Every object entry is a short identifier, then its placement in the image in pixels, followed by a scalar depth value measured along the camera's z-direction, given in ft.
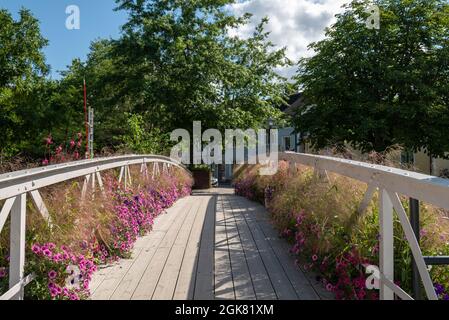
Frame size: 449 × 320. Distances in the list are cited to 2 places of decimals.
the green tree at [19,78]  84.84
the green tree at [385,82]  48.06
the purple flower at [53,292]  9.54
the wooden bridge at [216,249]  8.34
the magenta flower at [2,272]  9.43
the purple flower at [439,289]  8.88
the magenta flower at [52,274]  9.66
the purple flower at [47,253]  9.86
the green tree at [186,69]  63.77
